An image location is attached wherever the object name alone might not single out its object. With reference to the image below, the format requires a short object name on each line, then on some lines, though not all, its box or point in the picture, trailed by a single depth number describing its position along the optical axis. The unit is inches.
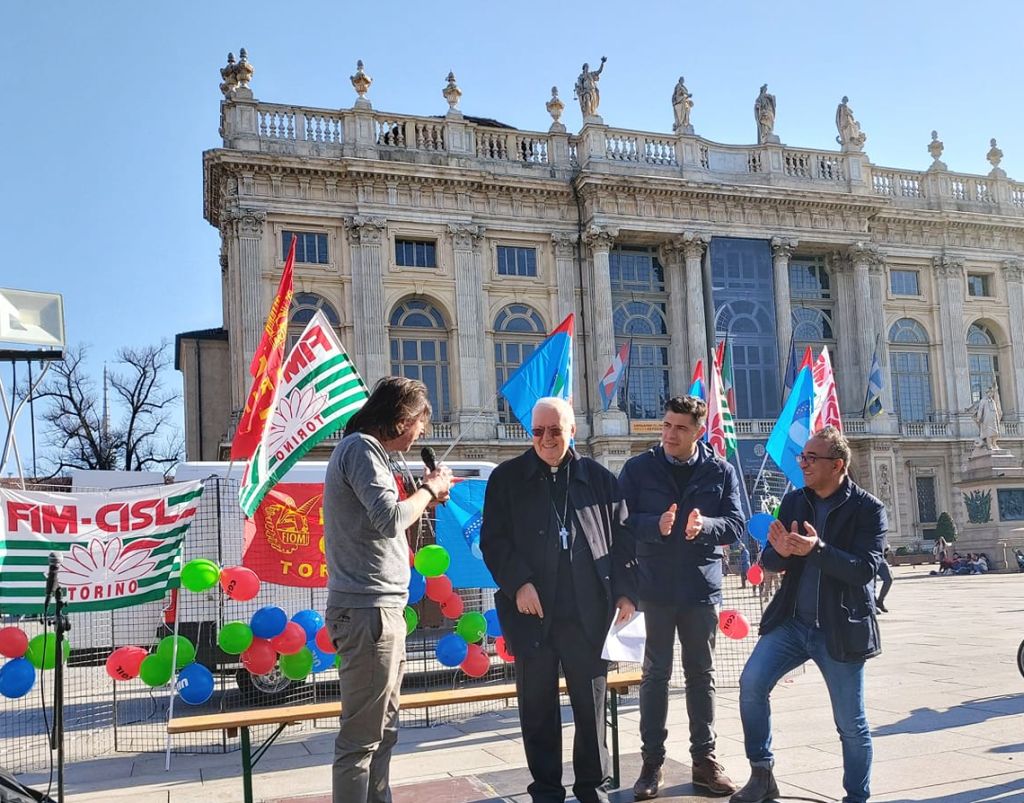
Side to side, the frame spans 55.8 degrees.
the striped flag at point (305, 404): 289.4
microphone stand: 189.3
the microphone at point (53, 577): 212.2
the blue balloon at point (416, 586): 322.3
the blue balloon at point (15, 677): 295.4
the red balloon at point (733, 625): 359.3
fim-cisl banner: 303.9
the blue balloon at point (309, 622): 341.1
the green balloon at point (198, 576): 315.9
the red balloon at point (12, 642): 307.4
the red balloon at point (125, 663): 310.1
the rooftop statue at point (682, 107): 1540.4
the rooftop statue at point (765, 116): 1588.3
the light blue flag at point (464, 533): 390.9
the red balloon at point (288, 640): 323.6
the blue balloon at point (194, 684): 309.6
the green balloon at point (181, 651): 312.5
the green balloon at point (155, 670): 308.8
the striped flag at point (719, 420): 586.6
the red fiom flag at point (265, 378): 289.0
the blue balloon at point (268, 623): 317.7
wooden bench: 235.6
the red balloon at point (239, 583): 320.2
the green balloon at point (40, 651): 294.0
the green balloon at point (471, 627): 358.3
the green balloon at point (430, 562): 324.5
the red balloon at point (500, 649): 347.6
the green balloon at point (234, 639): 316.8
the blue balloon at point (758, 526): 418.3
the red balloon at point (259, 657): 320.7
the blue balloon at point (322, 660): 344.5
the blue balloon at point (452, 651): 341.4
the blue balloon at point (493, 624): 365.7
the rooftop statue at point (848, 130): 1625.2
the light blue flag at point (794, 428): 553.9
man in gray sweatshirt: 172.7
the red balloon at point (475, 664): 354.0
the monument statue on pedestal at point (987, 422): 1347.2
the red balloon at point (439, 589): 354.3
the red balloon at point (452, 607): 360.5
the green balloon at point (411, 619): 319.6
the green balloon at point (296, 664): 331.6
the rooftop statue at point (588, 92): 1496.1
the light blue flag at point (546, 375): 441.7
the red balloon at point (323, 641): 328.2
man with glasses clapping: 196.1
